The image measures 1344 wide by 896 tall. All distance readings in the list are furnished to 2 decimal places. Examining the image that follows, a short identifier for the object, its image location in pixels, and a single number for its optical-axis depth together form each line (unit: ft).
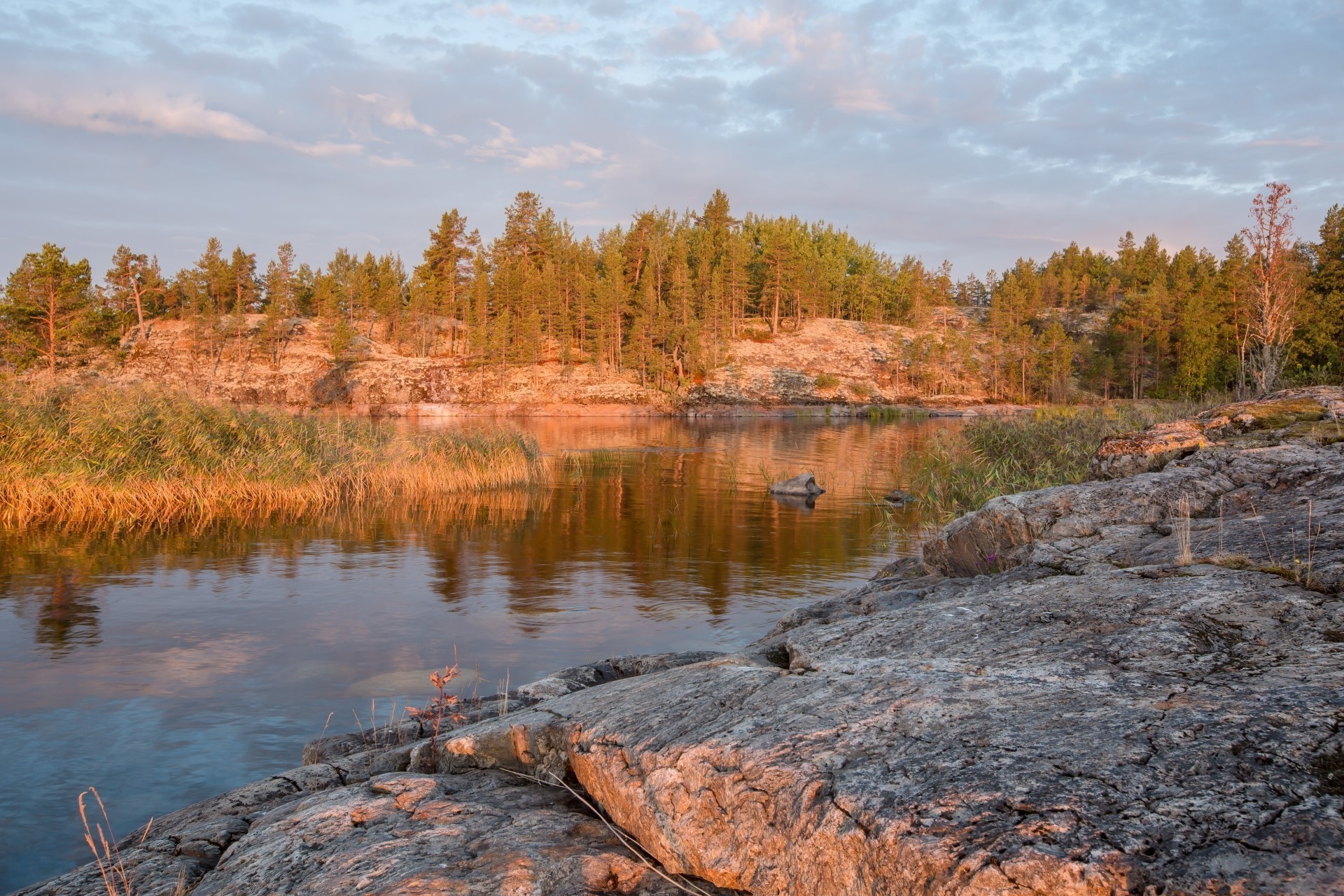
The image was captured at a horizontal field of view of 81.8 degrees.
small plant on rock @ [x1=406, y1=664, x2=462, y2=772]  14.60
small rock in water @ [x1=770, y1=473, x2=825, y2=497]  70.64
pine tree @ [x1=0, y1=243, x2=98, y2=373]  172.04
